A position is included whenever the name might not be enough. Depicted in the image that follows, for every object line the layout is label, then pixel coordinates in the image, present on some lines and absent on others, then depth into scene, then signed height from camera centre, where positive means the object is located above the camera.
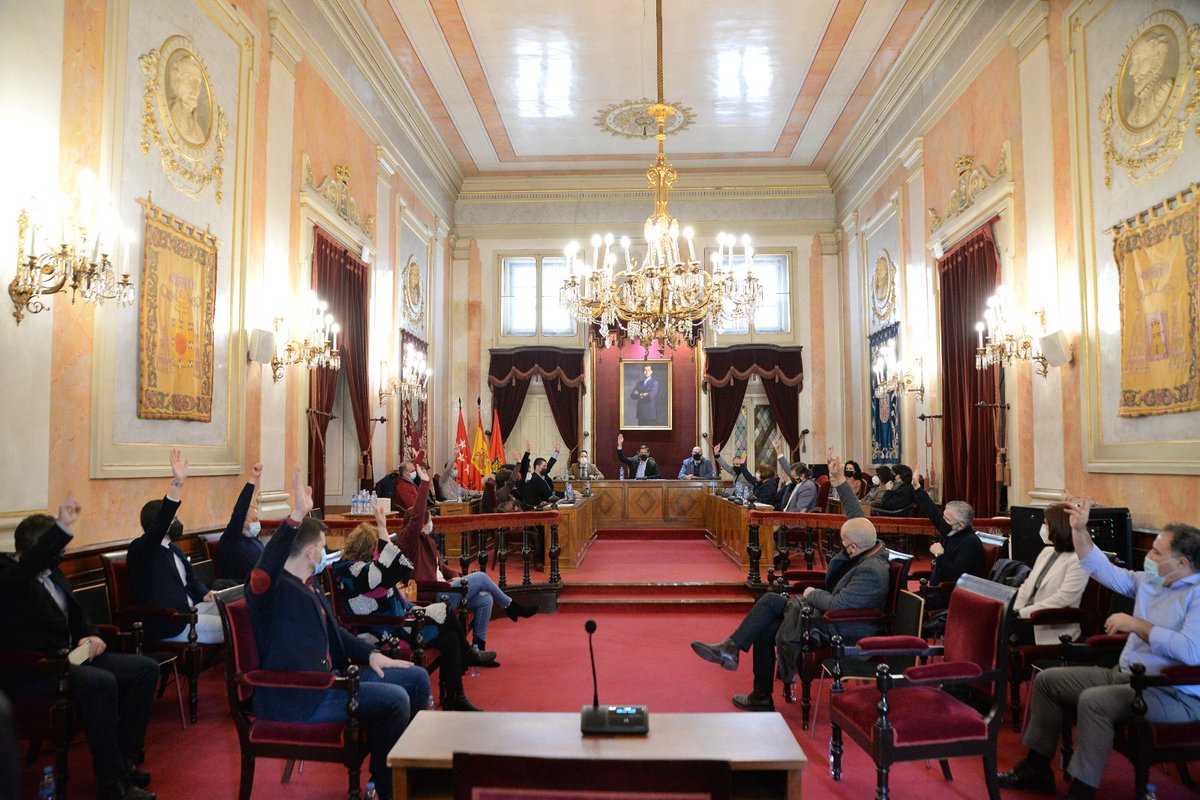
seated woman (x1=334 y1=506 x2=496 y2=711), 4.76 -0.87
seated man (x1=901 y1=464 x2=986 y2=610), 5.78 -0.81
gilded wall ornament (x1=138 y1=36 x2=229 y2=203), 5.92 +2.46
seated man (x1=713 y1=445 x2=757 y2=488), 13.05 -0.53
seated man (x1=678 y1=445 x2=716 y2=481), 14.42 -0.50
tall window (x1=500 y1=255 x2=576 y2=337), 15.45 +2.66
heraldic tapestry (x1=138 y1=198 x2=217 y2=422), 5.86 +0.90
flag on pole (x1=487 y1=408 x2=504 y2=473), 13.04 -0.12
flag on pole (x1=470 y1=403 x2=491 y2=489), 12.98 -0.31
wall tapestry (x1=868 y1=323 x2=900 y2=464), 11.91 +0.31
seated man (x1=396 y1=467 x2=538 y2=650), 5.66 -0.97
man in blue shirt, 3.44 -1.07
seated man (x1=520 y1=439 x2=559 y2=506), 10.77 -0.65
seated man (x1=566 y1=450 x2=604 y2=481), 14.31 -0.54
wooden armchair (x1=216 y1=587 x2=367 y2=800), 3.29 -1.17
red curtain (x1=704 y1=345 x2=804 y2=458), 14.98 +1.01
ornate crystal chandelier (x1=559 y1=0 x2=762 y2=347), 8.11 +1.50
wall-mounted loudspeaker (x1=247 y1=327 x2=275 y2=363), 7.34 +0.84
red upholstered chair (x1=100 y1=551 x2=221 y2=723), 4.69 -0.99
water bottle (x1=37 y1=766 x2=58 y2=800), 3.43 -1.42
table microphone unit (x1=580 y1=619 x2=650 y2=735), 2.74 -0.93
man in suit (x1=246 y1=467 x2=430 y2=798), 3.41 -0.84
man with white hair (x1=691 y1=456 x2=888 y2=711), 4.89 -1.06
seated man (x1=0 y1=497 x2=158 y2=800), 3.57 -1.01
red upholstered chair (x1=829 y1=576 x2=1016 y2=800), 3.39 -1.15
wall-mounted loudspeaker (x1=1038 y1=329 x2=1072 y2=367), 7.00 +0.75
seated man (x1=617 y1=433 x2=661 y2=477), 14.87 -0.45
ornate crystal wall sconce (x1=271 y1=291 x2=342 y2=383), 7.87 +0.93
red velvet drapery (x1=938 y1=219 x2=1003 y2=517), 8.63 +0.61
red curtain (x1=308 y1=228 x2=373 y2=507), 8.74 +1.12
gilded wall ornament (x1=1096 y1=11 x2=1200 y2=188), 5.51 +2.40
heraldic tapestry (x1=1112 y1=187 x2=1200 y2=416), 5.45 +0.86
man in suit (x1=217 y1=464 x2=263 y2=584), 5.61 -0.76
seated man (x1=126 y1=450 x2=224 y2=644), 4.69 -0.76
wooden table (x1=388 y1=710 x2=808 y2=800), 2.51 -0.97
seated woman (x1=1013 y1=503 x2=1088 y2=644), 4.65 -0.82
